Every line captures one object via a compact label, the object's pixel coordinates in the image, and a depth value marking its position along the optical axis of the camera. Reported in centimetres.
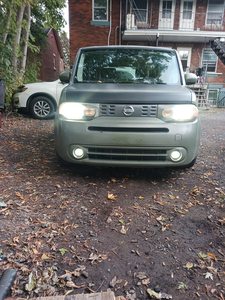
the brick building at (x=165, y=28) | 1587
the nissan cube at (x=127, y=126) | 296
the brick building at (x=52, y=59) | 2208
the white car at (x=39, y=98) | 816
